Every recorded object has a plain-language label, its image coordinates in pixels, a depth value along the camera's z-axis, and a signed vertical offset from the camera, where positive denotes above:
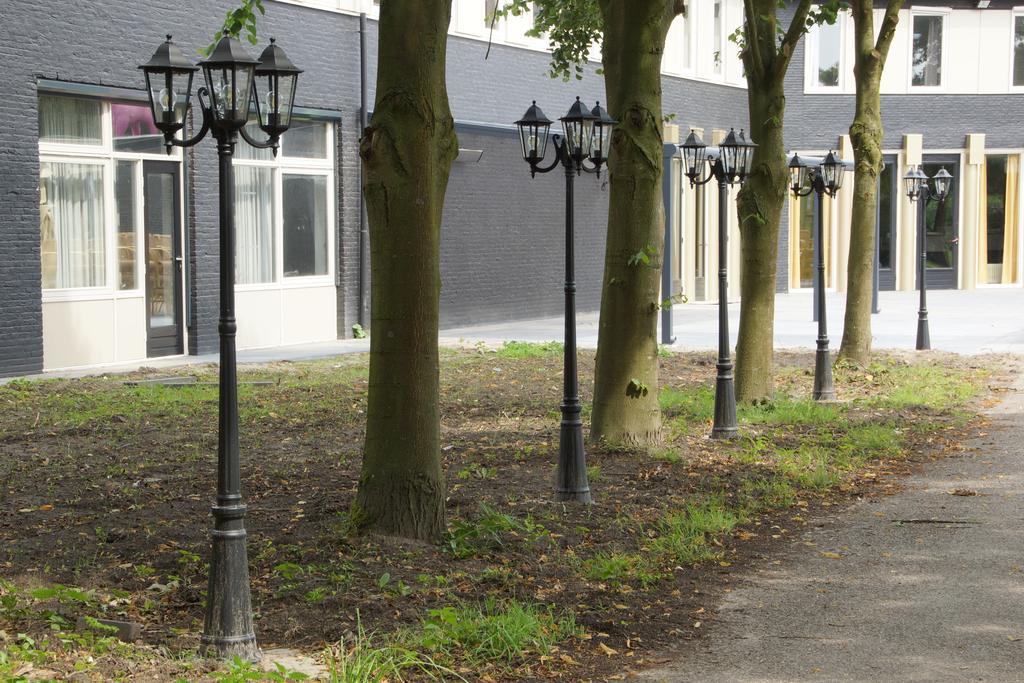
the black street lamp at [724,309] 11.62 -0.34
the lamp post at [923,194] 19.73 +1.17
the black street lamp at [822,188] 14.41 +0.91
